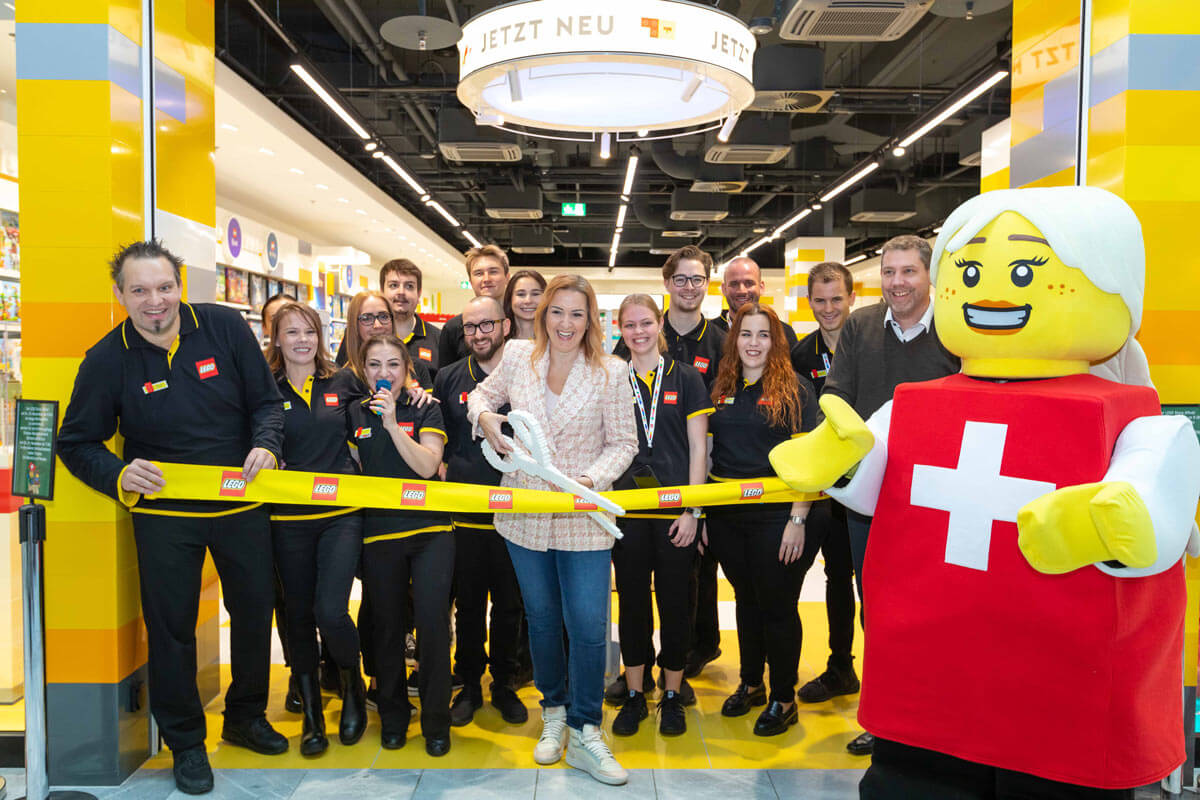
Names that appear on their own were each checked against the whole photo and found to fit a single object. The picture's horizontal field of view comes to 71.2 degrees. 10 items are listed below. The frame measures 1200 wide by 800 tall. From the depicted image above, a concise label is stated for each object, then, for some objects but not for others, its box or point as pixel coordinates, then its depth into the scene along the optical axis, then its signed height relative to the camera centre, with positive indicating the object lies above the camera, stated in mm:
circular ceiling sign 2365 +948
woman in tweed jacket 2834 -334
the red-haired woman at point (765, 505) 3174 -498
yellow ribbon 2730 -433
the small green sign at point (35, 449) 2475 -274
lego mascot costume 1702 -310
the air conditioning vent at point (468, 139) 9680 +2638
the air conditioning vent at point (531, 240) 21062 +3188
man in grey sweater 2865 +94
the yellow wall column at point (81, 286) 2799 +247
